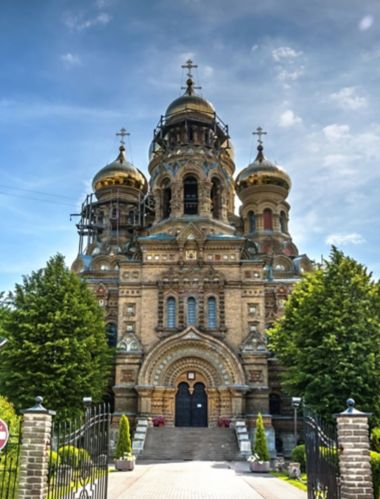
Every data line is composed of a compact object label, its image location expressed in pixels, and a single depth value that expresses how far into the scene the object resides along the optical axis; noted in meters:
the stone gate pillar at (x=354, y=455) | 8.32
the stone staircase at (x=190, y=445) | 23.50
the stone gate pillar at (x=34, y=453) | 8.29
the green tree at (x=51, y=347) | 22.88
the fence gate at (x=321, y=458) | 8.88
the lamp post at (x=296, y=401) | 20.59
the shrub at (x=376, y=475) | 12.12
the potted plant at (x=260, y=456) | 19.14
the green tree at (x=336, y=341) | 20.97
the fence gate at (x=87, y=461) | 9.36
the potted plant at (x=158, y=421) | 26.11
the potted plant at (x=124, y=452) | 19.19
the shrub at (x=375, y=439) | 15.38
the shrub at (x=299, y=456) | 18.41
